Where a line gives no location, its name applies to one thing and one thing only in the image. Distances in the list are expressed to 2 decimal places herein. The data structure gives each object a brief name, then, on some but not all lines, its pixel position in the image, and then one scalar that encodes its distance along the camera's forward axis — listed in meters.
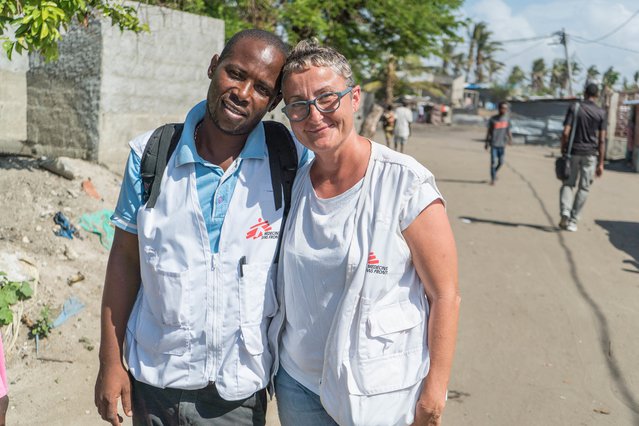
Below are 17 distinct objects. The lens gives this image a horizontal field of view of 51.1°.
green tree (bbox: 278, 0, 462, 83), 14.24
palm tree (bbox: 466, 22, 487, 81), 75.75
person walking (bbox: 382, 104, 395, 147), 18.66
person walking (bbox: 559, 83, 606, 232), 8.55
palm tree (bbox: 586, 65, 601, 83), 69.66
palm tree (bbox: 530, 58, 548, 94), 84.13
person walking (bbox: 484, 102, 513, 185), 13.03
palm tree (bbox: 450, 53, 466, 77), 78.16
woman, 1.87
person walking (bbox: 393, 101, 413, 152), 16.95
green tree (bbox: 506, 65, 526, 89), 79.89
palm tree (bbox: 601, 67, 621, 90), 55.75
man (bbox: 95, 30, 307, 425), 1.99
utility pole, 36.03
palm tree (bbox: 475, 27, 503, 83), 76.99
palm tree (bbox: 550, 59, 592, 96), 77.63
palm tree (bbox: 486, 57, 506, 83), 79.06
